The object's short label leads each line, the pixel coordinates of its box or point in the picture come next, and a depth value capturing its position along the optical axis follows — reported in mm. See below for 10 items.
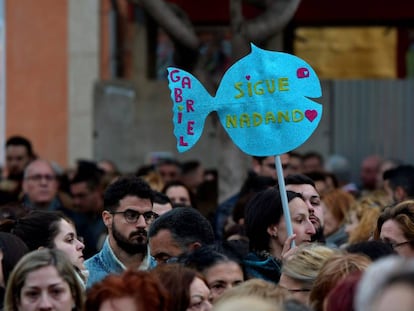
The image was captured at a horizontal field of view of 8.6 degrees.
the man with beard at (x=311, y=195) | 17638
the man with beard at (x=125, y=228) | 16317
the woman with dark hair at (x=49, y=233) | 15727
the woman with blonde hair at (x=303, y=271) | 13802
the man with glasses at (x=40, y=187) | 25228
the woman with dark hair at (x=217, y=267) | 14090
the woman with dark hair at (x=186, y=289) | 12811
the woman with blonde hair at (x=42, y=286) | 12530
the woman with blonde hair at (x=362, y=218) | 19606
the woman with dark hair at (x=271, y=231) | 16106
